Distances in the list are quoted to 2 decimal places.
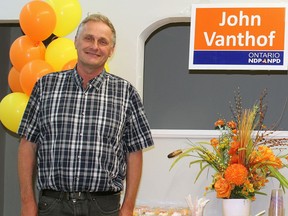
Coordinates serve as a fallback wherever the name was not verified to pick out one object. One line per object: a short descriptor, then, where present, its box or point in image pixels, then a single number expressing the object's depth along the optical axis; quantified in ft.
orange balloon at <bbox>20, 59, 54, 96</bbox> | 10.55
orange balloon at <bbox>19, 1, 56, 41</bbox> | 10.72
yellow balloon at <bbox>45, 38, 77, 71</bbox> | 10.97
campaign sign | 11.96
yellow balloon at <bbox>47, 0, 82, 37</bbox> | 11.12
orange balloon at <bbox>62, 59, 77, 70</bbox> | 10.61
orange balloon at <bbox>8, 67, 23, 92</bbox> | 11.56
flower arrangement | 9.90
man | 7.02
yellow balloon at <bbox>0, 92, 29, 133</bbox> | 11.16
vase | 10.06
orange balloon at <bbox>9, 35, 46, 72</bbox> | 11.11
